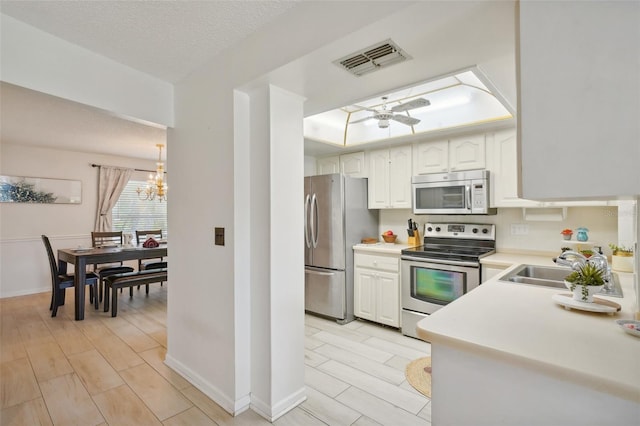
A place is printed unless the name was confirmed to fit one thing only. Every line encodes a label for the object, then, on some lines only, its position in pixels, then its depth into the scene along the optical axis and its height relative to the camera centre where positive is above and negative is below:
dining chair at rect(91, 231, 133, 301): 4.19 -0.47
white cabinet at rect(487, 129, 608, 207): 2.96 +0.43
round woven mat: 2.23 -1.28
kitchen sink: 1.70 -0.45
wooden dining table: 3.65 -0.55
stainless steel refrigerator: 3.61 -0.31
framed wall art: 4.56 +0.38
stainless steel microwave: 3.08 +0.21
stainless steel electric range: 2.87 -0.54
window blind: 5.75 +0.04
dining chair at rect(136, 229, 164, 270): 4.92 -0.42
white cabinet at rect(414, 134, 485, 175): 3.16 +0.63
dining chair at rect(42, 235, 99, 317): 3.77 -0.87
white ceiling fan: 2.38 +0.85
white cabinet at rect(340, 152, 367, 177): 4.02 +0.65
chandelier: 4.57 +0.44
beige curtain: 5.42 +0.41
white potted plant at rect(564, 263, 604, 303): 1.40 -0.33
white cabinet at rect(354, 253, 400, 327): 3.34 -0.85
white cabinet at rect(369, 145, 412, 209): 3.67 +0.43
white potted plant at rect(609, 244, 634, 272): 2.19 -0.34
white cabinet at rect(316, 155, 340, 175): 4.27 +0.69
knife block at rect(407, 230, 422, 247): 3.72 -0.33
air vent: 1.50 +0.81
